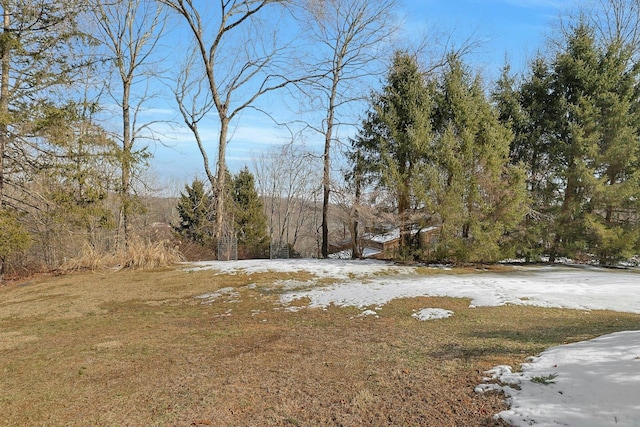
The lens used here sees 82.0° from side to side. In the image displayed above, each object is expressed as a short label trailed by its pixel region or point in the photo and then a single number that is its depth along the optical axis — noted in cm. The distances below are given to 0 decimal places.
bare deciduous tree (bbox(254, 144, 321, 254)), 3128
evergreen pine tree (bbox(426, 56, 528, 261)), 937
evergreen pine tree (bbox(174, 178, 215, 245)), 2162
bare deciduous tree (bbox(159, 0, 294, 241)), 1216
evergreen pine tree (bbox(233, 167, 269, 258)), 2664
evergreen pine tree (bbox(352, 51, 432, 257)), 1008
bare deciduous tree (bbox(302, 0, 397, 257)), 1367
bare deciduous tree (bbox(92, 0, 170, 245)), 1064
